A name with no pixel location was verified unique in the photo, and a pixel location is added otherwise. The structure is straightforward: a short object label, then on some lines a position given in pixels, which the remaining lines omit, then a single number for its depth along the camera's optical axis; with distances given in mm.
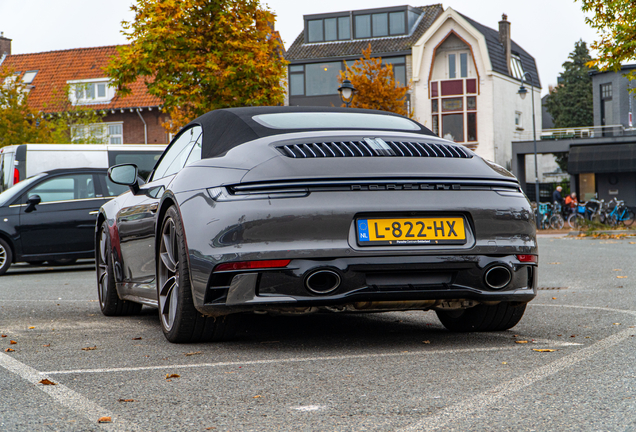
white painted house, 42844
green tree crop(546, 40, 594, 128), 60469
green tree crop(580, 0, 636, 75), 18219
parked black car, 13445
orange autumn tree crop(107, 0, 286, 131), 20969
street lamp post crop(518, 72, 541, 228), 39750
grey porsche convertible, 4254
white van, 19109
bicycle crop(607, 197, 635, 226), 32094
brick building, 43406
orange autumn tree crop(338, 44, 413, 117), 32938
